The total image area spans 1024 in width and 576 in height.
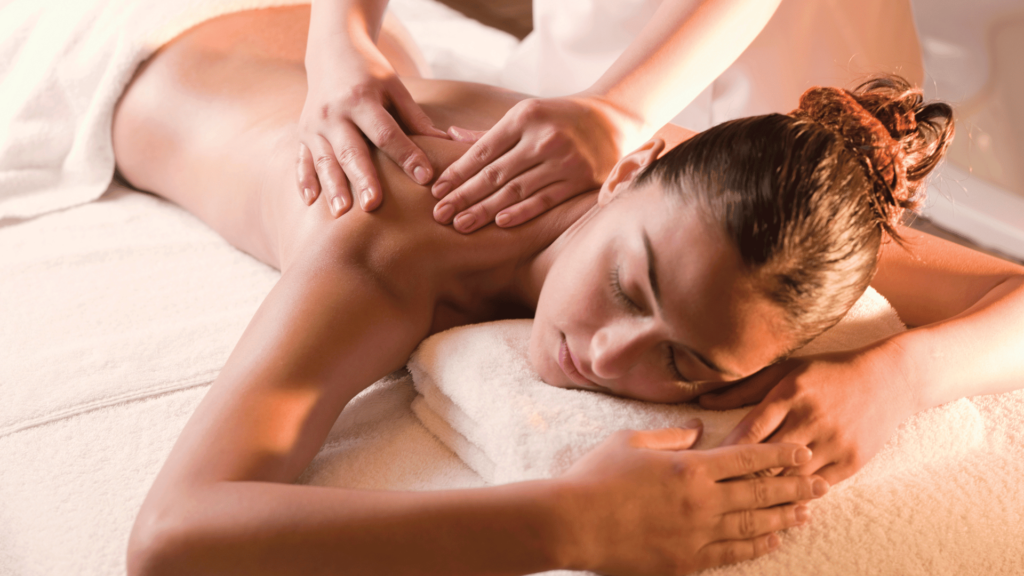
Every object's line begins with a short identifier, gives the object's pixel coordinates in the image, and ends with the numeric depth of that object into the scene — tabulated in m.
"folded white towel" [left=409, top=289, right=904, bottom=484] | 0.78
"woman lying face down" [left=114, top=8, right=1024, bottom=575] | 0.69
